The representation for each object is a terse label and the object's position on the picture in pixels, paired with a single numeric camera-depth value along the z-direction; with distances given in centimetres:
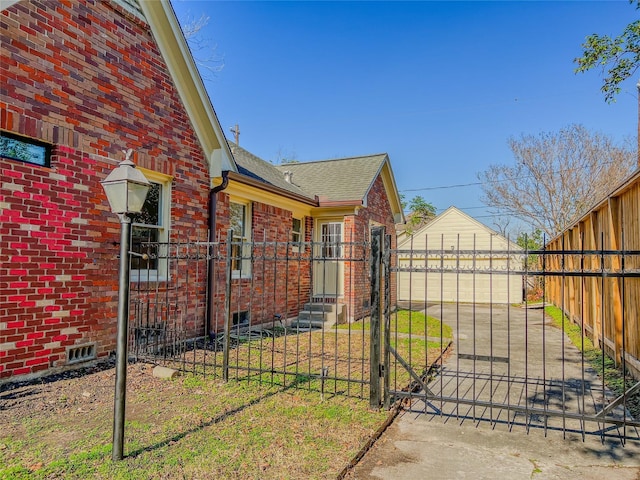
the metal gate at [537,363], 400
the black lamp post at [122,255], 304
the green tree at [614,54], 555
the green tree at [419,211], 4190
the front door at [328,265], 1216
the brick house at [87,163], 464
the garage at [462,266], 2047
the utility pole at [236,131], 1736
